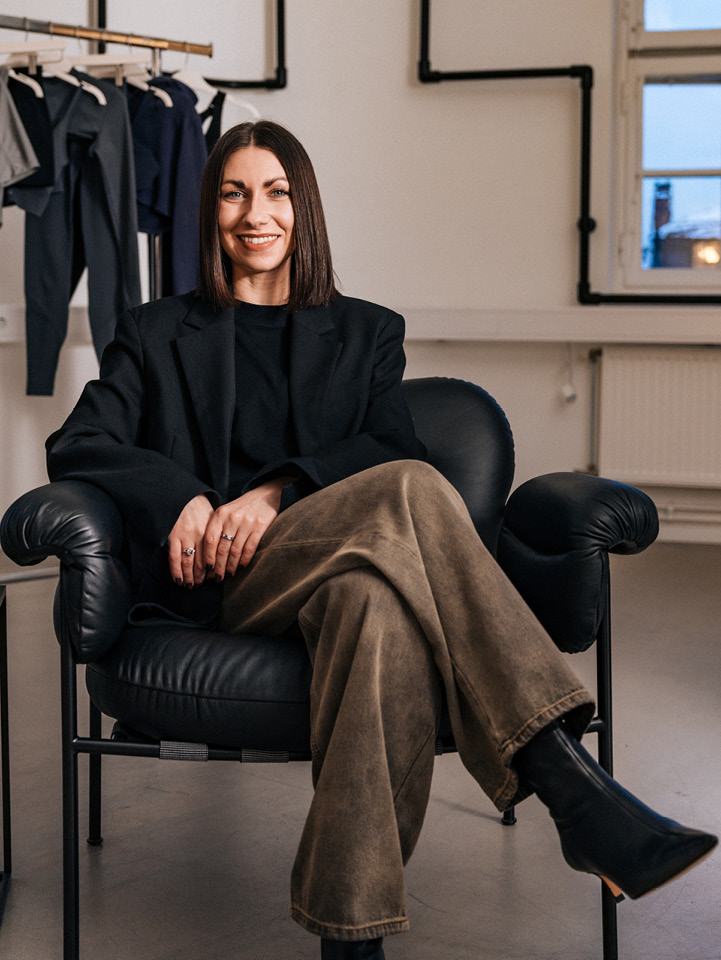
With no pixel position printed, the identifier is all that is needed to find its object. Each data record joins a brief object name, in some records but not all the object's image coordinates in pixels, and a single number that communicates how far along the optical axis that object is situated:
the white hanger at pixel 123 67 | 3.31
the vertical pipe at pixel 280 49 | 4.31
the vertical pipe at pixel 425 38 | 4.22
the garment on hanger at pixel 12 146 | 3.16
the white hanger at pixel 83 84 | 3.25
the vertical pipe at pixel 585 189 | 4.18
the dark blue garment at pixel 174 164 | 3.35
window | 4.18
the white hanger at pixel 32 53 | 3.17
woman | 1.22
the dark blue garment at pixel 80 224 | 3.26
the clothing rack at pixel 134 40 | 3.06
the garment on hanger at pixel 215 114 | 3.50
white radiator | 4.20
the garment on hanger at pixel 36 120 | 3.20
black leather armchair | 1.38
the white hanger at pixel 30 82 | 3.20
